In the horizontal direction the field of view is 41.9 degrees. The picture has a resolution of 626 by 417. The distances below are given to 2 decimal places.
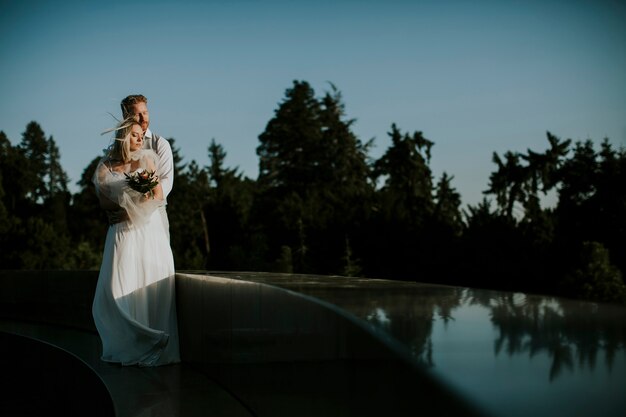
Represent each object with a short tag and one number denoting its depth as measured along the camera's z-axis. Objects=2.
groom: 7.34
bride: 7.07
